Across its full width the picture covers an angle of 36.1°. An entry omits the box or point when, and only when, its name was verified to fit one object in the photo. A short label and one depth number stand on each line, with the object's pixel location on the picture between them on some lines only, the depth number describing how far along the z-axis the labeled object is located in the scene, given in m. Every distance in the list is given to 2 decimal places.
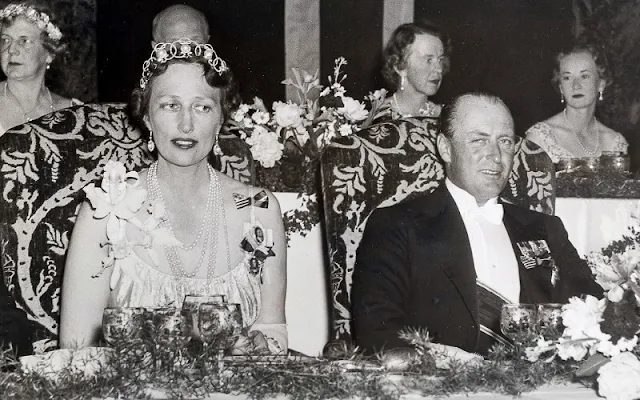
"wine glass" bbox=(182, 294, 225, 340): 2.56
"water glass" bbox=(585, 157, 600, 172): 3.43
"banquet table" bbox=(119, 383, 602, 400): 2.33
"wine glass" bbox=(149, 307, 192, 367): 2.43
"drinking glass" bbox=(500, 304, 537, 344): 2.74
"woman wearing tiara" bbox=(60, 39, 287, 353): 2.84
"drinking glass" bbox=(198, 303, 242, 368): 2.55
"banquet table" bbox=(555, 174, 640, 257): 3.19
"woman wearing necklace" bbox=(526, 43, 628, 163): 3.41
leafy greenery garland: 2.31
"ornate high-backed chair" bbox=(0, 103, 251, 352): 2.93
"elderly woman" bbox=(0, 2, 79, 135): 3.29
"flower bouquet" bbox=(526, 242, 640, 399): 2.38
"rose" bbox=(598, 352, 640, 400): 2.23
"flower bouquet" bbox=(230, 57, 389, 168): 3.18
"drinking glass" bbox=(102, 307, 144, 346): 2.51
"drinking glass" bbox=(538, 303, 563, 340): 2.74
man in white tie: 2.96
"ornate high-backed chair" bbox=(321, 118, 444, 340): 3.10
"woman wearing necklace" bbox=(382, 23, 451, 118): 3.43
